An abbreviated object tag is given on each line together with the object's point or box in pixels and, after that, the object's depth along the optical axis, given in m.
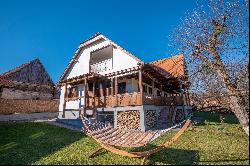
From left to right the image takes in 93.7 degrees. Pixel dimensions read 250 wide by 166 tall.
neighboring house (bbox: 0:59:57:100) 12.87
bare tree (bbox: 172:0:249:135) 4.07
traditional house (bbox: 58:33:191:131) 8.42
